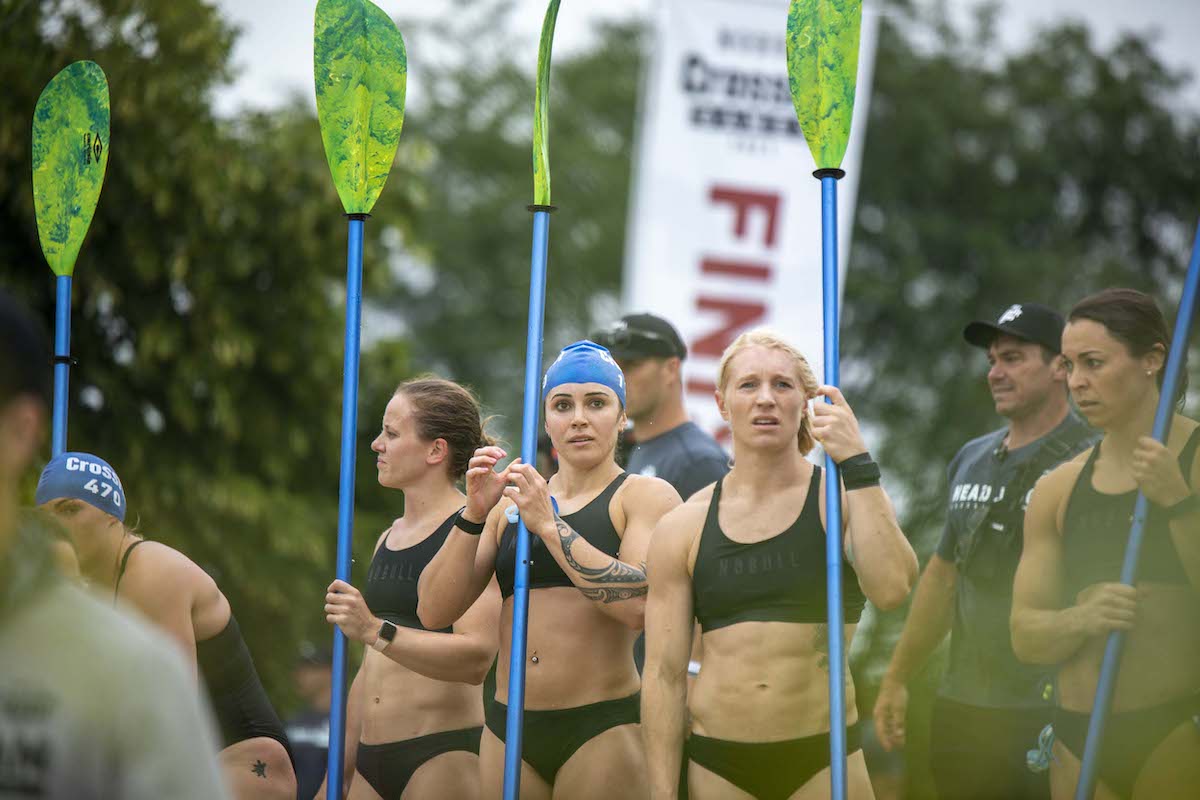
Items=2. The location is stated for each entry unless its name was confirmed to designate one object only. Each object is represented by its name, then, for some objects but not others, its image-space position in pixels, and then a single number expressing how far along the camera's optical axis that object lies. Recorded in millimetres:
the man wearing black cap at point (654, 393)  11875
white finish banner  19812
